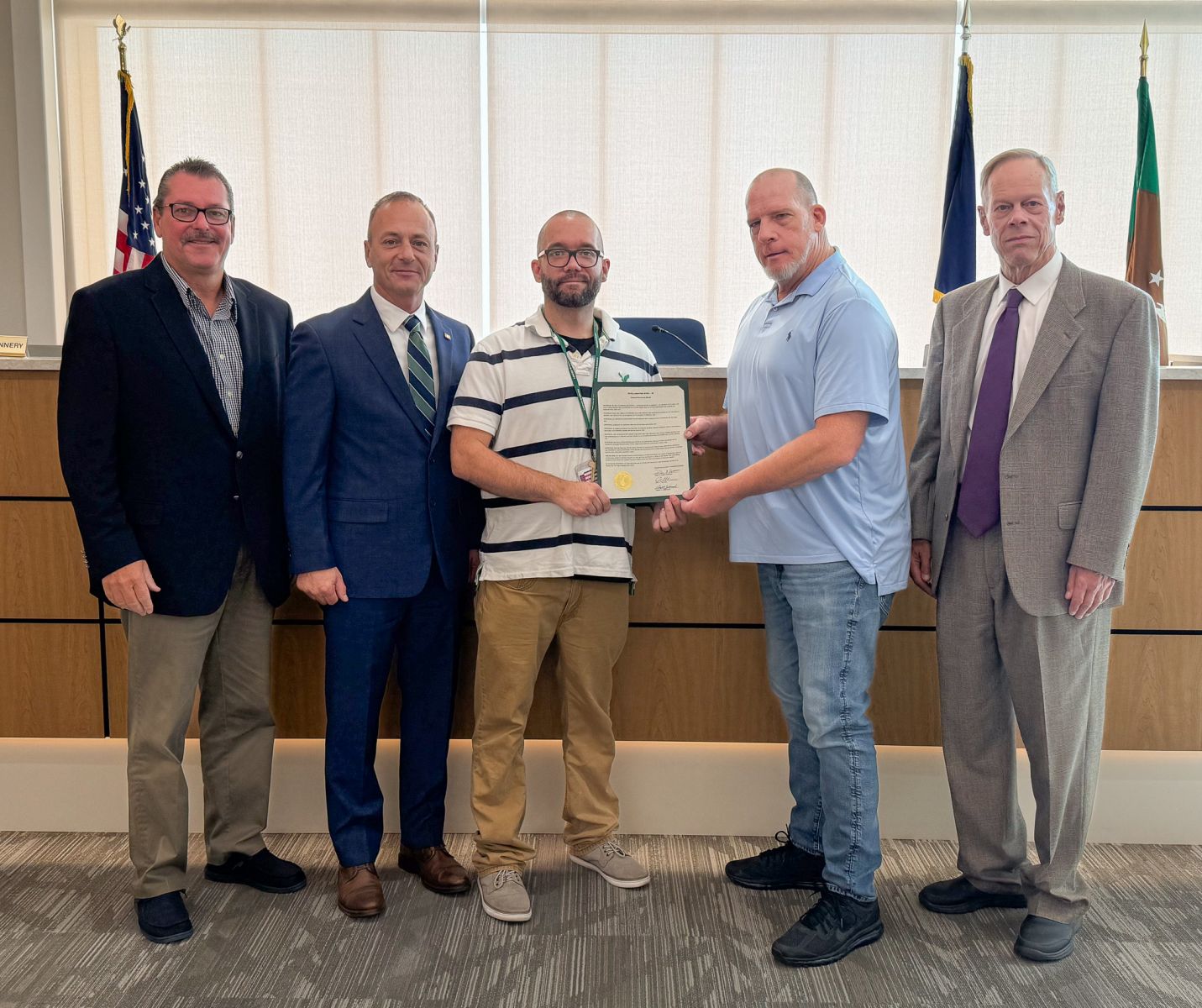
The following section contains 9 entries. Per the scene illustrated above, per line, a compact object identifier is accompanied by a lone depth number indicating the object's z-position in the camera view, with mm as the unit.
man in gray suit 1900
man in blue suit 2102
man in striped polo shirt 2115
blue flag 4148
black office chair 2762
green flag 3844
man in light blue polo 1952
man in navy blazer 1984
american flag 4203
